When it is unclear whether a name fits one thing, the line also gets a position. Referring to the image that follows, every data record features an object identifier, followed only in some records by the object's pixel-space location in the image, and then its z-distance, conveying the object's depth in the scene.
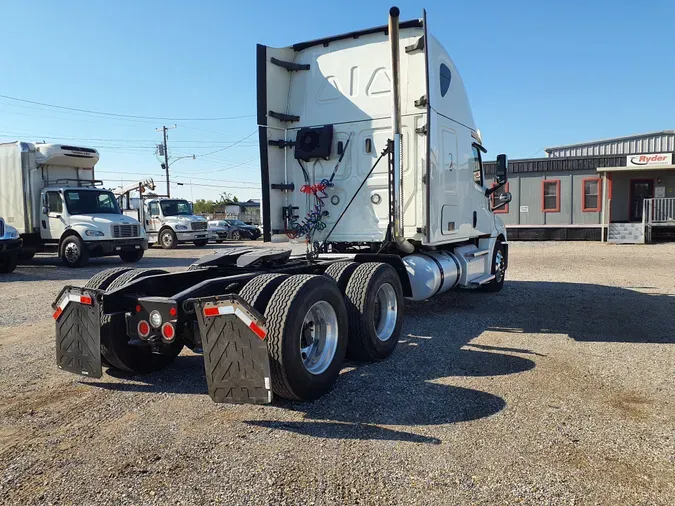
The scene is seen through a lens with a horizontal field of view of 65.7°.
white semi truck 3.94
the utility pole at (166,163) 53.84
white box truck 15.88
